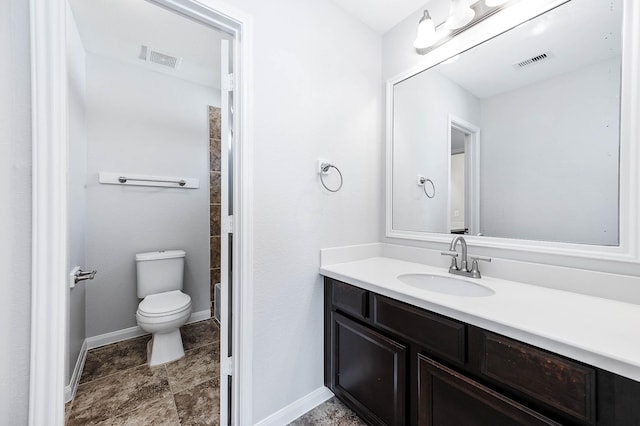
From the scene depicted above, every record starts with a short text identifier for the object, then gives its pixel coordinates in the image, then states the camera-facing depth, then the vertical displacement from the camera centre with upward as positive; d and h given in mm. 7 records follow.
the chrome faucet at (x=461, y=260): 1320 -262
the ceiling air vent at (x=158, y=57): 2100 +1320
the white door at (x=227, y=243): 1305 -166
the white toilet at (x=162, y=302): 1892 -734
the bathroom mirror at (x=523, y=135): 1037 +395
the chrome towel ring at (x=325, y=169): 1532 +253
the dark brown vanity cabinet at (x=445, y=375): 667 -571
